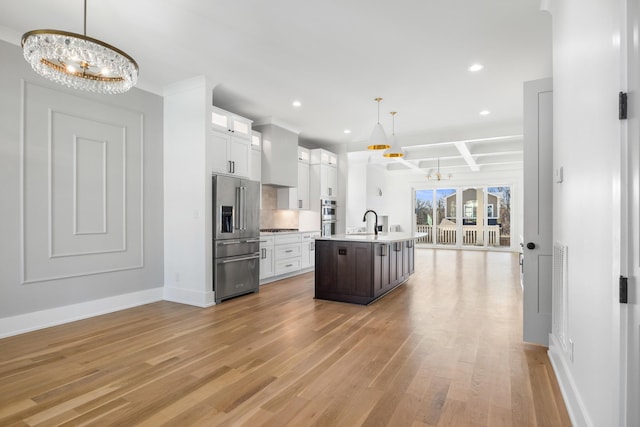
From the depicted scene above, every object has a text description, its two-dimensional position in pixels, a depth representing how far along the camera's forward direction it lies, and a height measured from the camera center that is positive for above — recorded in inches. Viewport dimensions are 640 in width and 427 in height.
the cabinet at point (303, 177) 287.0 +32.1
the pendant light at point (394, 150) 217.6 +41.8
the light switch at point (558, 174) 94.2 +11.9
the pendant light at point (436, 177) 464.9 +53.9
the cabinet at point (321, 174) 297.1 +36.4
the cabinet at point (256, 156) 235.1 +41.5
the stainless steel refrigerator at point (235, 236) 181.2 -12.2
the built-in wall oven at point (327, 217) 300.7 -1.8
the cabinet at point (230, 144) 188.4 +41.8
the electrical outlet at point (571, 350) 83.7 -33.5
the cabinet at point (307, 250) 269.3 -28.4
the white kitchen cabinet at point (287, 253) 241.3 -28.0
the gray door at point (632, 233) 46.3 -2.5
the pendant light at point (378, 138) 195.0 +44.3
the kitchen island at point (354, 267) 175.2 -28.2
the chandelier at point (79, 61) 87.1 +43.4
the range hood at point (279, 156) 243.4 +43.8
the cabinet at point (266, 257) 225.6 -28.8
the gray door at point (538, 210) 117.3 +1.8
